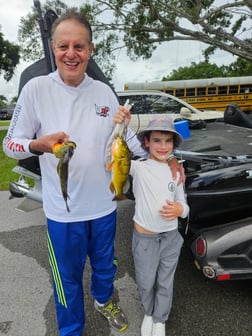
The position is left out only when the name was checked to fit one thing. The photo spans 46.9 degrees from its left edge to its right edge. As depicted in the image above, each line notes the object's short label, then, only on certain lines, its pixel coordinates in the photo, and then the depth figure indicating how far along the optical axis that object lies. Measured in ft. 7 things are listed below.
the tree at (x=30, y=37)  42.11
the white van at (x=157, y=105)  25.44
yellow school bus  52.35
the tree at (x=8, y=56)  61.42
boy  5.90
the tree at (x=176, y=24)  34.14
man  4.91
